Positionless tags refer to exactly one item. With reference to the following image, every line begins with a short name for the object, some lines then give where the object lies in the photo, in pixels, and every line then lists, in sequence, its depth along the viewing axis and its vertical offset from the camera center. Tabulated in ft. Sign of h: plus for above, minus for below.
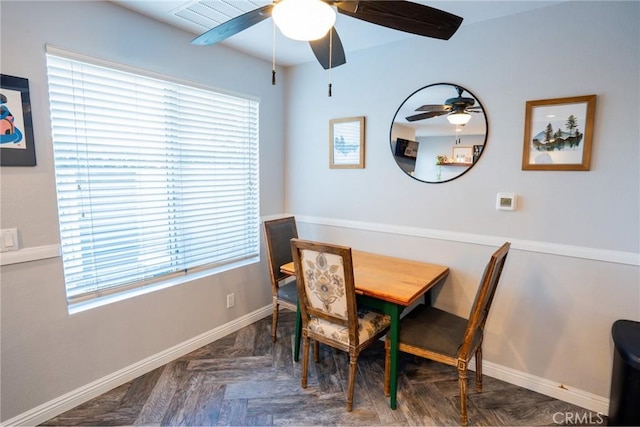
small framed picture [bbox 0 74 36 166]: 5.33 +0.86
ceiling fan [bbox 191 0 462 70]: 4.28 +2.26
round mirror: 7.38 +1.07
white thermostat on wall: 6.95 -0.51
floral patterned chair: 5.95 -2.53
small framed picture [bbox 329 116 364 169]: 9.13 +0.97
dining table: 6.33 -2.22
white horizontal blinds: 6.31 +0.05
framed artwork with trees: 6.18 +0.88
